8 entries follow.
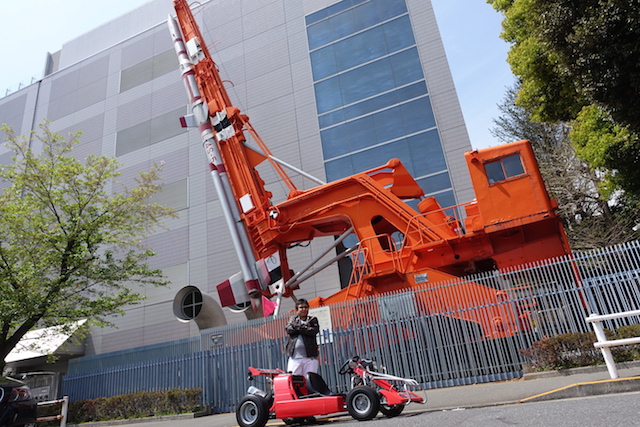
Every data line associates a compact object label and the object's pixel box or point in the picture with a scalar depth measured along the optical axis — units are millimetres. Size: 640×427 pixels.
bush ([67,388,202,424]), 10953
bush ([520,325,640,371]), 7844
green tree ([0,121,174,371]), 13570
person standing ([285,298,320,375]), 6254
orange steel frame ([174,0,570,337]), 9648
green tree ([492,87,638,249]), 20953
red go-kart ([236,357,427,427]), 5605
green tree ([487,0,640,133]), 8695
